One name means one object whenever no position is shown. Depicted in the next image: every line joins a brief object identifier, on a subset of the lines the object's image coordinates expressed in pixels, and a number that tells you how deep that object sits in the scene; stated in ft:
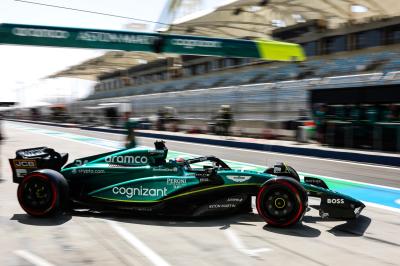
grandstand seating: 61.88
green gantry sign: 64.03
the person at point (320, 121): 54.80
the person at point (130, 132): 42.04
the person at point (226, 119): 74.84
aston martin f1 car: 18.86
